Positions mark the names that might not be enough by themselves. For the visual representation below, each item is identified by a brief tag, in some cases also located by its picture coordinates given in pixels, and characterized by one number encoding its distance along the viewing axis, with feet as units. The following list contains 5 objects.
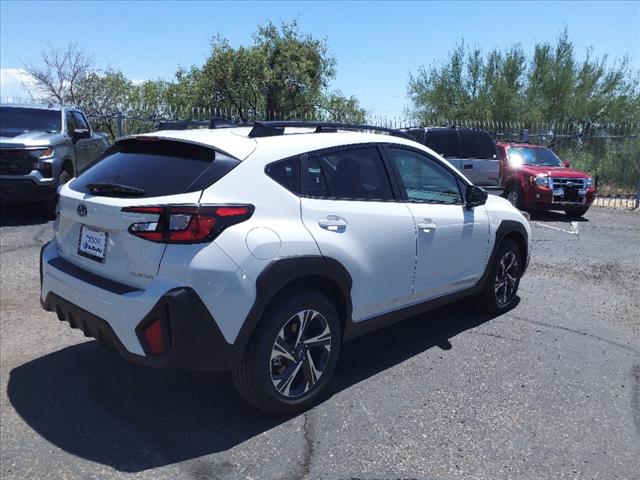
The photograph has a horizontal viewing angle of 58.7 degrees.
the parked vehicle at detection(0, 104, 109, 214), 28.25
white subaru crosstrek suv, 9.84
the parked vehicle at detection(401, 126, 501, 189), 38.86
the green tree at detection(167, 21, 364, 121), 79.56
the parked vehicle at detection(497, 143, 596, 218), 40.50
